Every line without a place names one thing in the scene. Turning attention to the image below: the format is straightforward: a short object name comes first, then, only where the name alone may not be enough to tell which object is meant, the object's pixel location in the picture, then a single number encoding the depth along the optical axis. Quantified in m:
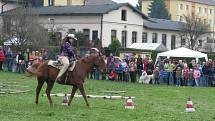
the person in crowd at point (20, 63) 38.14
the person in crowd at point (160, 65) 33.31
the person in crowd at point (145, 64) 33.73
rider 16.73
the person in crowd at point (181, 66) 32.16
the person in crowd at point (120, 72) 34.38
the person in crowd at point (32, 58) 35.59
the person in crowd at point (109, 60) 35.03
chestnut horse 16.86
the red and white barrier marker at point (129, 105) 16.39
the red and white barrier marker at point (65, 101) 17.06
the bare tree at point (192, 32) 77.25
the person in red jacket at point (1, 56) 37.67
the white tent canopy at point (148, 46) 61.92
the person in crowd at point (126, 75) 34.31
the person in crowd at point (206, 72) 32.28
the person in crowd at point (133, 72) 33.97
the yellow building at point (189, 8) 126.25
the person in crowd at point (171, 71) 32.65
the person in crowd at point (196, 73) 31.78
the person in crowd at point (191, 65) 33.62
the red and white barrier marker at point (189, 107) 16.14
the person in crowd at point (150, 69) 33.19
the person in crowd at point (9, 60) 40.08
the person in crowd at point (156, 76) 33.16
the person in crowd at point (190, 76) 31.89
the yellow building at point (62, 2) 79.14
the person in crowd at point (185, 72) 31.81
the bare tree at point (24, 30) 47.12
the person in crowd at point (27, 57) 38.53
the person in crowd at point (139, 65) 34.64
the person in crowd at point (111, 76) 34.50
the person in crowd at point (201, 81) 32.48
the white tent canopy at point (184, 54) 40.31
